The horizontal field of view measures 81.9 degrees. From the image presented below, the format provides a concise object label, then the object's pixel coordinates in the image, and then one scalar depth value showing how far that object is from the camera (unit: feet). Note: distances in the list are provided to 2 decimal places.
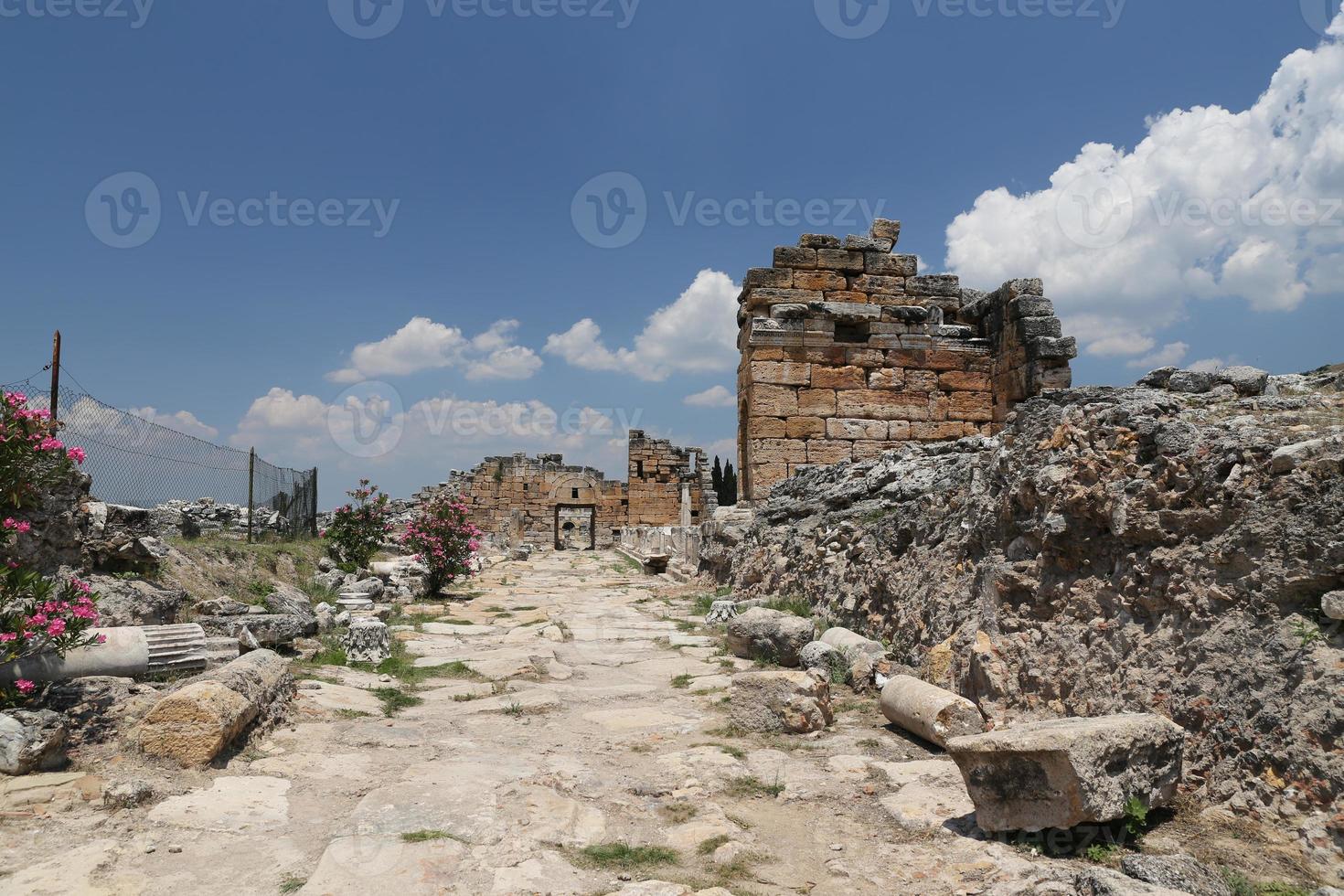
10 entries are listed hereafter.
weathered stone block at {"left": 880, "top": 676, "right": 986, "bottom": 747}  13.15
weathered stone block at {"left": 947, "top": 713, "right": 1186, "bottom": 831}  8.97
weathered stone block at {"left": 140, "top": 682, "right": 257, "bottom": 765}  12.26
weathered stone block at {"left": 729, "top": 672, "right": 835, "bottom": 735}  14.76
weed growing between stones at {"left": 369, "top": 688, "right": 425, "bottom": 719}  17.52
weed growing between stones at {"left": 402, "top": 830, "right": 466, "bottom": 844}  10.00
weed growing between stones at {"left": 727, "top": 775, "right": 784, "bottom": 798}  11.96
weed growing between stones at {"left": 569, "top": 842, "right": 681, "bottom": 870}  9.63
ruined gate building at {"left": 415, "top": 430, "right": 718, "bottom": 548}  97.19
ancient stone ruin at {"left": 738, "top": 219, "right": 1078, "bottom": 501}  36.35
